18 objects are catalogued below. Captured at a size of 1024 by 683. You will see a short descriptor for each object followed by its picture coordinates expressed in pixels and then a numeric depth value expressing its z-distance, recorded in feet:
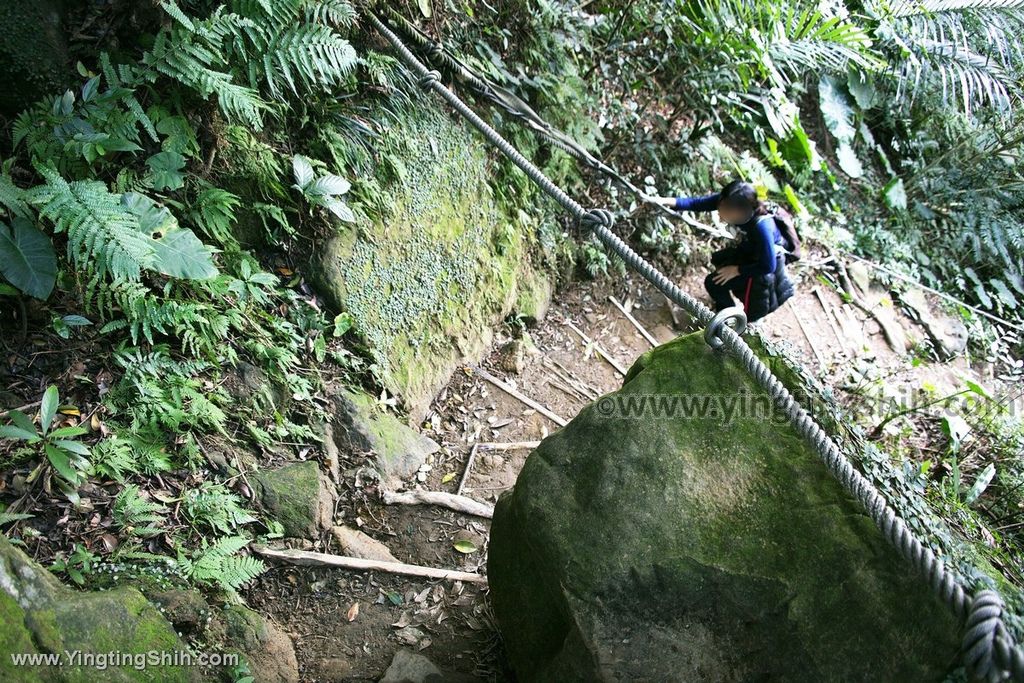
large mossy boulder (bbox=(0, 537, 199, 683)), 6.11
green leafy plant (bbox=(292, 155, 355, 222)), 11.83
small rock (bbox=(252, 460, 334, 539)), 9.98
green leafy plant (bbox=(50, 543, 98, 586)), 7.59
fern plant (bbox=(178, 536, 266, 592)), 8.43
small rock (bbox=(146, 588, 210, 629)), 7.85
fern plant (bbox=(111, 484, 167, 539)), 8.32
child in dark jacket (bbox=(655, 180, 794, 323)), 13.08
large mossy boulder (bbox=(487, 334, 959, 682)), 6.16
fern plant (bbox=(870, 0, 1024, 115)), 18.61
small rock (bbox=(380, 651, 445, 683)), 8.71
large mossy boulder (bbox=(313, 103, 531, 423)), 12.69
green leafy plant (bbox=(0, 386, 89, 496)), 8.04
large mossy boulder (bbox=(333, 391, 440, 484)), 11.62
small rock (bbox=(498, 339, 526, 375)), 15.48
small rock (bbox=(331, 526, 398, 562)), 10.43
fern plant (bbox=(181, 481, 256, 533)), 8.98
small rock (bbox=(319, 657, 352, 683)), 8.84
